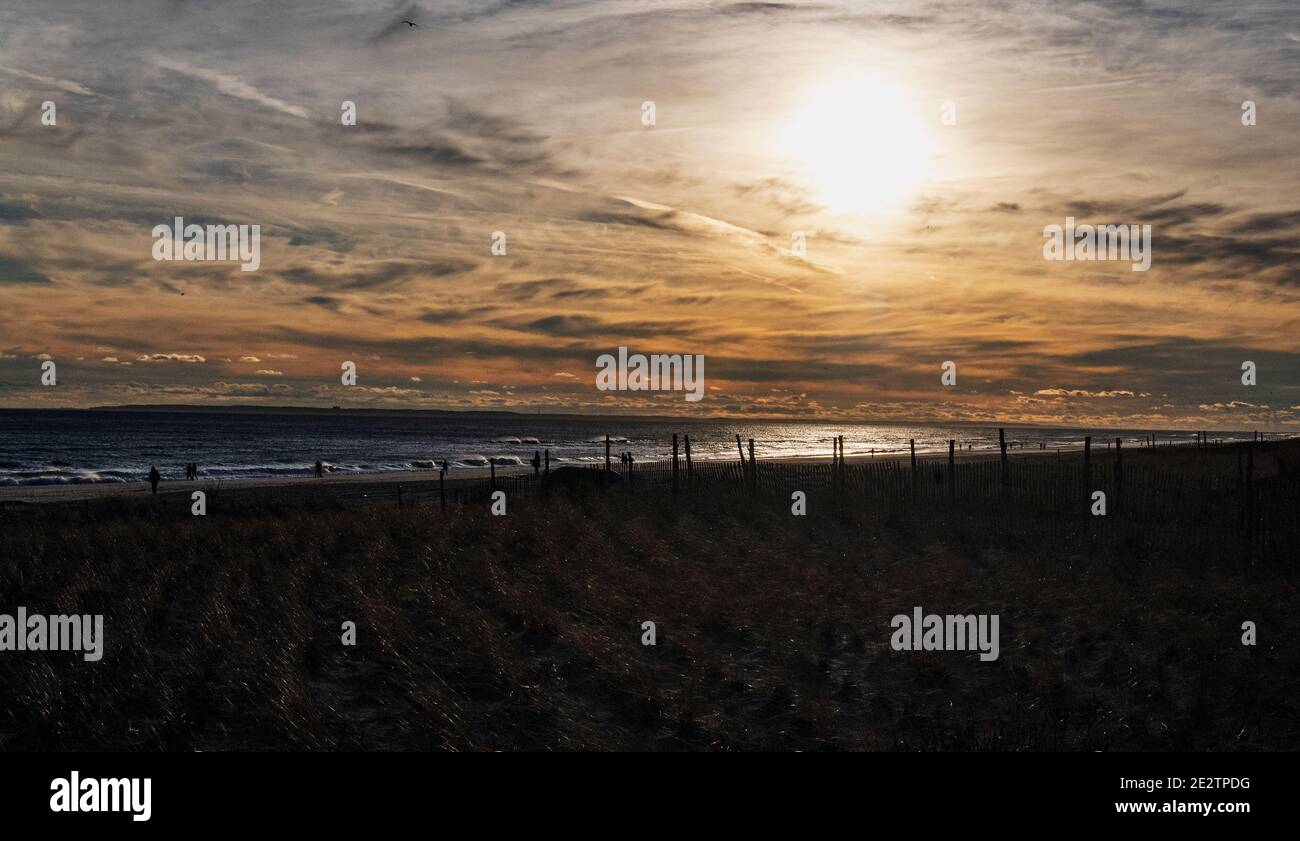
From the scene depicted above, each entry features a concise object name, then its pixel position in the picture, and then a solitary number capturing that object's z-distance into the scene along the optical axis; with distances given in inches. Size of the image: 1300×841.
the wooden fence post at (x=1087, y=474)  737.0
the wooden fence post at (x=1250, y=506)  604.4
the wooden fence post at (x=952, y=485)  878.9
